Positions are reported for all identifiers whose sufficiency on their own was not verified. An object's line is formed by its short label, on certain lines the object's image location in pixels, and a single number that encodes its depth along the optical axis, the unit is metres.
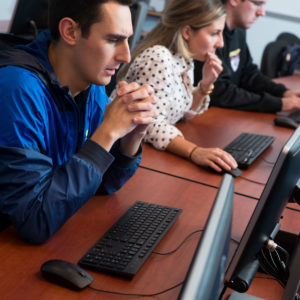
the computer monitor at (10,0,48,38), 2.60
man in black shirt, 2.42
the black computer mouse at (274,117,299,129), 2.16
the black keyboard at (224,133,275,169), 1.61
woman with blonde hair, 1.72
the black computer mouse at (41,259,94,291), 0.88
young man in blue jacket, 1.00
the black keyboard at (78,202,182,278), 0.95
